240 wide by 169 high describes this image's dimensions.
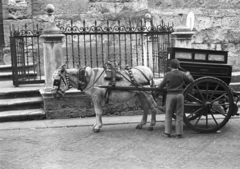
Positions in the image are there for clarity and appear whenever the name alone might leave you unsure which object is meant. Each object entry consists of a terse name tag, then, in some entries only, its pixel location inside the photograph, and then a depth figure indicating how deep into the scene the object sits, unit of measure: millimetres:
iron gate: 9440
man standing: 6629
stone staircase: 8242
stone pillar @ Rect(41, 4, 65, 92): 8289
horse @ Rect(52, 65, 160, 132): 7035
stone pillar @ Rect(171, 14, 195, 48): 8719
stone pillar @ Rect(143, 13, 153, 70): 11441
